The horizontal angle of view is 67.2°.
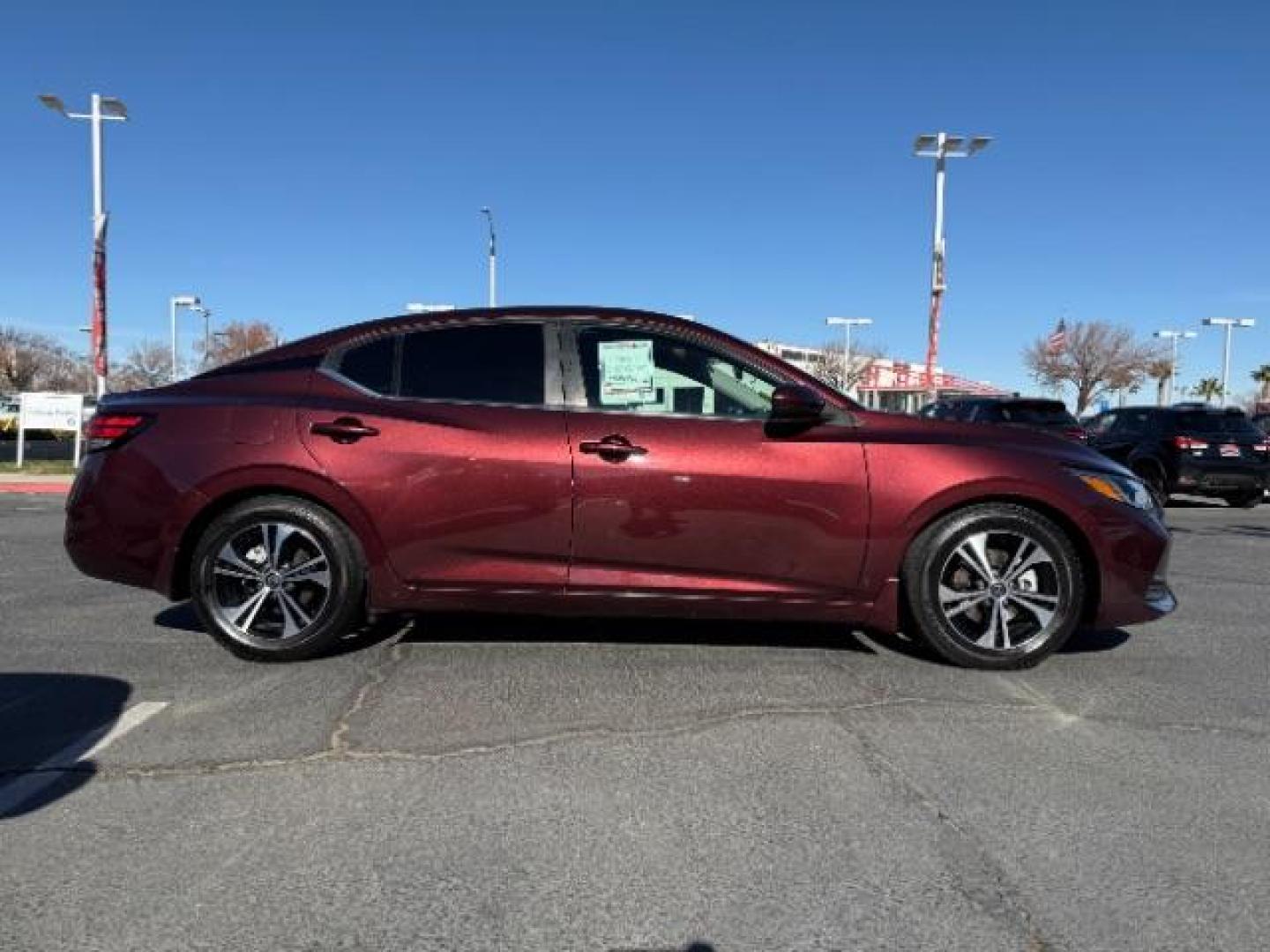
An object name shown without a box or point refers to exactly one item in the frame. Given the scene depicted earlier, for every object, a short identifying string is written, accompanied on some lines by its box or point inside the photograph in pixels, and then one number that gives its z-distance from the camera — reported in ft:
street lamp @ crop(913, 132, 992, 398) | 79.10
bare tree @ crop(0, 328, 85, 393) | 228.63
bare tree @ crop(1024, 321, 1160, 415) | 175.01
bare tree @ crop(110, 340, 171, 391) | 227.61
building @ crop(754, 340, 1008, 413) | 222.85
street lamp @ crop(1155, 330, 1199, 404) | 183.62
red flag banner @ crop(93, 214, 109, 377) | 65.36
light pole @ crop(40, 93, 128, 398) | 65.57
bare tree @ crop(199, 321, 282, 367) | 203.51
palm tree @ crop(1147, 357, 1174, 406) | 181.47
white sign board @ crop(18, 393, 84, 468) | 63.77
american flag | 111.04
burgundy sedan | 14.23
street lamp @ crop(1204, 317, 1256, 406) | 163.63
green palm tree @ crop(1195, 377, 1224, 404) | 303.07
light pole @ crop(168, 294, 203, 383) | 142.82
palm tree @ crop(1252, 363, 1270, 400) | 261.24
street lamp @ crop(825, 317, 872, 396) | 190.02
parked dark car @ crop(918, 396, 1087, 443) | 43.62
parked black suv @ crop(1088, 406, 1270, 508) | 46.19
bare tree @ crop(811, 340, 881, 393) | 217.77
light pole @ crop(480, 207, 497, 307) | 105.60
